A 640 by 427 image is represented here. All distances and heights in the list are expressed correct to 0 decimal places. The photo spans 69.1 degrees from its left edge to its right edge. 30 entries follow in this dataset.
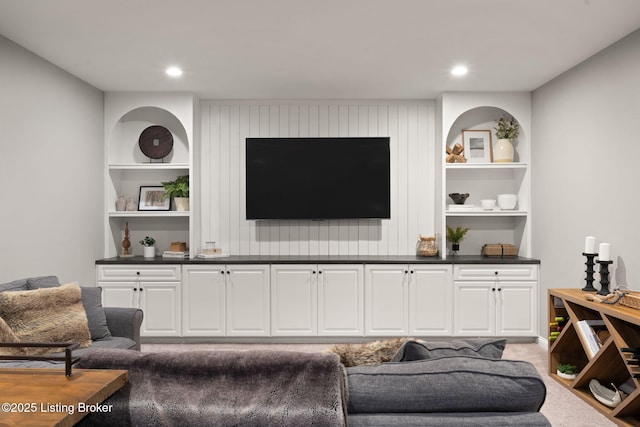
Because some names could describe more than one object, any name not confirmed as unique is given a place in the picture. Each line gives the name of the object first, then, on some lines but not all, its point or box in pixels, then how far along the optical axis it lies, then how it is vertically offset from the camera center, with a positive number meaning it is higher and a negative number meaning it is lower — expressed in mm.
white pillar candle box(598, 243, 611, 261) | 3410 -248
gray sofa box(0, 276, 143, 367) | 3049 -681
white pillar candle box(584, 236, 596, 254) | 3586 -206
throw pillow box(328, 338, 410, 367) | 1605 -465
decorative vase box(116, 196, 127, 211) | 5039 +191
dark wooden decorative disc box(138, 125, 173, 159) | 5129 +875
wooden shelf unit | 2904 -950
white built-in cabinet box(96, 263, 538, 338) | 4668 -792
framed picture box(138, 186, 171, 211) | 5108 +238
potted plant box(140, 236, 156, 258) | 5020 -276
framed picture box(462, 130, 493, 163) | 5145 +810
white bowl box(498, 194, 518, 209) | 4918 +191
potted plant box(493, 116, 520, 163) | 4887 +857
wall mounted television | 5102 +461
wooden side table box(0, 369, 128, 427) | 1143 -467
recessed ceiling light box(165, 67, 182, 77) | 4102 +1344
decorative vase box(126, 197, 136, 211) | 5059 +180
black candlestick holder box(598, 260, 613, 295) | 3445 -446
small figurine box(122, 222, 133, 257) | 5051 -244
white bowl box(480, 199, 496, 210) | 4918 +160
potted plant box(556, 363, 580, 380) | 3598 -1199
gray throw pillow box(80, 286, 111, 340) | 3137 -635
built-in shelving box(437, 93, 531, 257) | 4879 +459
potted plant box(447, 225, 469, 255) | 5008 -180
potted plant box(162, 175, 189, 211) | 4945 +314
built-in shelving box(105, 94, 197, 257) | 5125 +545
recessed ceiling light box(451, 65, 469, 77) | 4062 +1331
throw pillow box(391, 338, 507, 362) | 1567 -450
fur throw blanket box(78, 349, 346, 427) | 1320 -495
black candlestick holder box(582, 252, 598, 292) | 3609 -411
